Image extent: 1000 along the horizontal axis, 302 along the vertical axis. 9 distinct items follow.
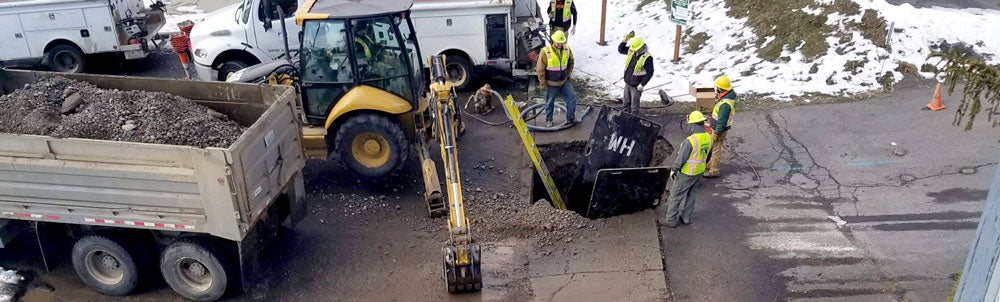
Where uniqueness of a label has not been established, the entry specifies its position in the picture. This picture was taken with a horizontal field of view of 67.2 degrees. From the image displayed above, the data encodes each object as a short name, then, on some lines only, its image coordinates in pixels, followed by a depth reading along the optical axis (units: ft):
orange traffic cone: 33.34
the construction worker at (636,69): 33.25
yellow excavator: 26.84
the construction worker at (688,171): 24.82
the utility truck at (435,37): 38.29
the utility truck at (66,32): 40.60
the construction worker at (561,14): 43.19
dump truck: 20.51
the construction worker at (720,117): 28.27
